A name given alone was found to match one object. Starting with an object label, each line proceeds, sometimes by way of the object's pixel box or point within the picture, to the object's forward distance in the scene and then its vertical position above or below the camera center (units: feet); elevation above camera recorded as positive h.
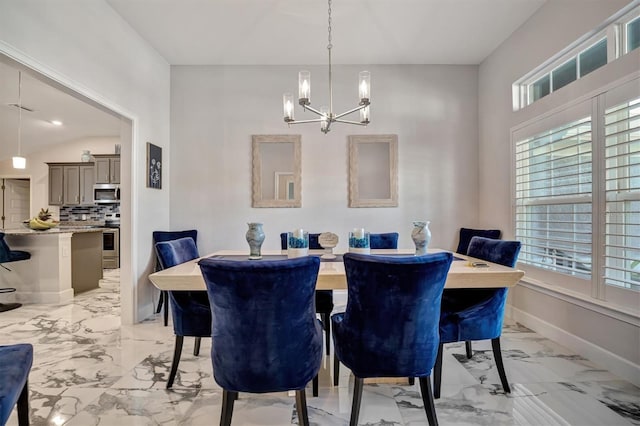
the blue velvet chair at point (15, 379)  3.66 -2.06
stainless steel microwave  21.61 +1.25
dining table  5.41 -1.14
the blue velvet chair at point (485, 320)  5.87 -2.01
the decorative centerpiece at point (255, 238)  6.70 -0.55
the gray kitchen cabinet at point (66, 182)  21.95 +2.06
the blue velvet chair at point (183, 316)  6.26 -2.06
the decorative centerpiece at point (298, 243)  6.68 -0.66
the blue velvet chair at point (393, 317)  4.38 -1.54
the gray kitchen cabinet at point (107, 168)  21.49 +2.97
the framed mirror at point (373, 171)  12.83 +1.68
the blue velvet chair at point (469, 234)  11.30 -0.82
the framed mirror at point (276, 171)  12.79 +1.66
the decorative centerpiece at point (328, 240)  7.47 -0.66
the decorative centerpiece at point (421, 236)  6.74 -0.51
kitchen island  12.74 -2.31
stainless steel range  20.98 -2.47
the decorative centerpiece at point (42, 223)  13.09 -0.49
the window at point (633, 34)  6.81 +3.90
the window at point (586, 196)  6.69 +0.42
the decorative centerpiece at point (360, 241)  6.79 -0.62
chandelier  6.93 +2.70
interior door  24.49 +0.69
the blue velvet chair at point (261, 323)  4.03 -1.50
